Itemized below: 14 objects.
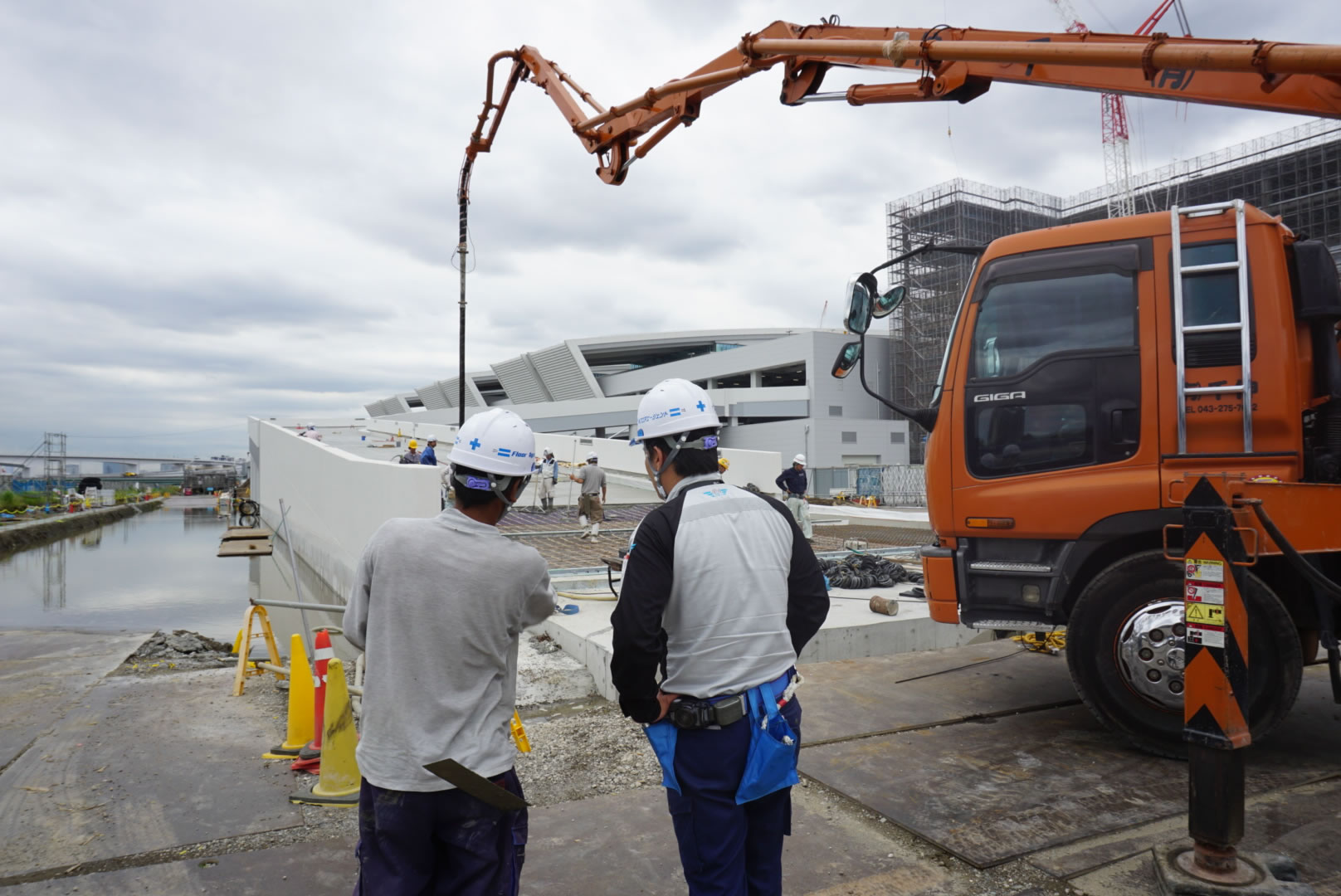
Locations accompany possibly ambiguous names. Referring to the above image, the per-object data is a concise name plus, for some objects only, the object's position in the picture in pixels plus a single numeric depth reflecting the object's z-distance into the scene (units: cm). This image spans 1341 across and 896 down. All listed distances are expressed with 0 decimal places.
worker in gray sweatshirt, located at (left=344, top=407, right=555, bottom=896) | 223
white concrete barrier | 973
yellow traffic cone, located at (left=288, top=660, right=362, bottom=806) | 433
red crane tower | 5112
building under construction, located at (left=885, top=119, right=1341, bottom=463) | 3756
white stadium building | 4631
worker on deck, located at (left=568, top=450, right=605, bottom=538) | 1602
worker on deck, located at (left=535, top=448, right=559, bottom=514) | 2244
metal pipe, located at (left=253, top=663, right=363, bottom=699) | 660
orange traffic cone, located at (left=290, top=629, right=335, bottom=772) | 476
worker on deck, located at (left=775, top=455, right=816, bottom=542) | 1352
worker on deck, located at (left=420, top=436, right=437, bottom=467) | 1714
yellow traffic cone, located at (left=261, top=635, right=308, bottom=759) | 520
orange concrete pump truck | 445
